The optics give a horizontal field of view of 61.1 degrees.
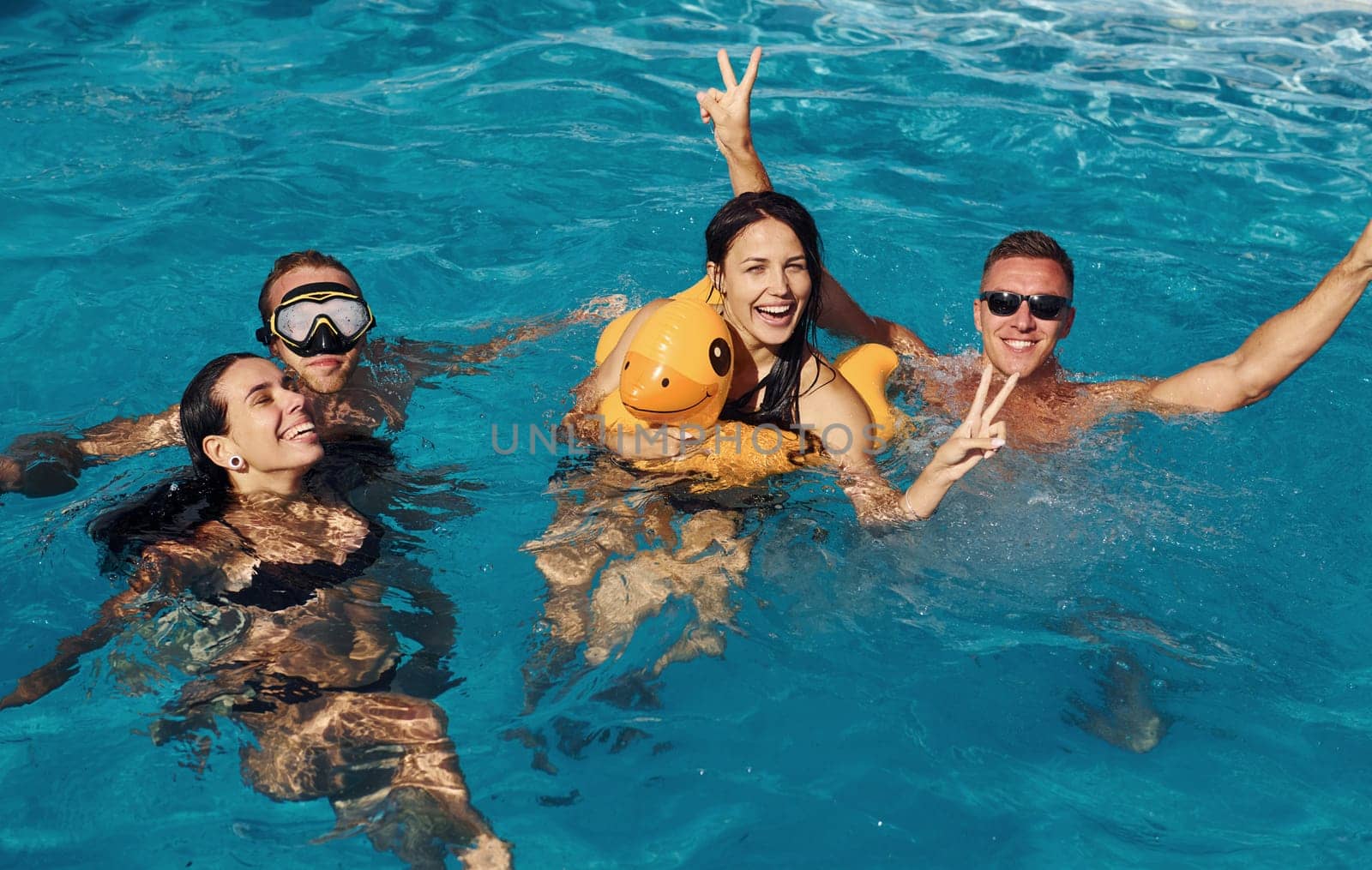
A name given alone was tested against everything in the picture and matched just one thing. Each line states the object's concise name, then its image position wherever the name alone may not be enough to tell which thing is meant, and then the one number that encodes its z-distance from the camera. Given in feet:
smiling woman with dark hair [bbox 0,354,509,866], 13.50
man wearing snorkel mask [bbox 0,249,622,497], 17.61
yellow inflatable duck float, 16.29
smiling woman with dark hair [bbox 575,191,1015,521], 16.93
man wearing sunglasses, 17.06
